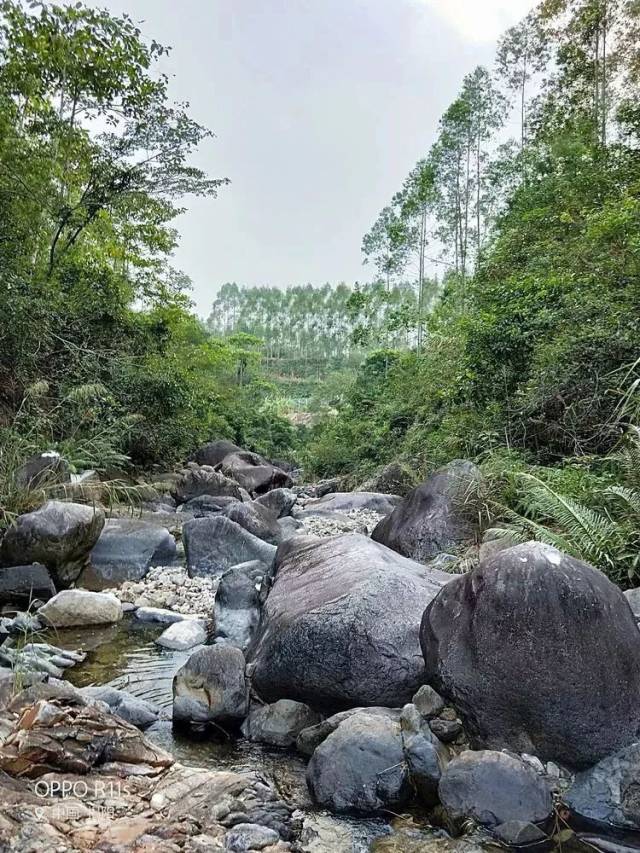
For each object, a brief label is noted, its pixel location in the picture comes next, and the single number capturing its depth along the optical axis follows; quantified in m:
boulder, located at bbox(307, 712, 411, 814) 2.84
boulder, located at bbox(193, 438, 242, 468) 19.64
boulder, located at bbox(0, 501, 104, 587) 6.34
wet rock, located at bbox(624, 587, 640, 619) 3.75
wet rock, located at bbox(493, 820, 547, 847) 2.57
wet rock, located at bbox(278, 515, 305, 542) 9.51
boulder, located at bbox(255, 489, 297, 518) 11.98
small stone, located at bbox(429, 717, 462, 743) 3.12
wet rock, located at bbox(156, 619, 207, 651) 5.30
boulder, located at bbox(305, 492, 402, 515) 11.54
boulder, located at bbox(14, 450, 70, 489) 7.65
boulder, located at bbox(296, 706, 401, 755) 3.24
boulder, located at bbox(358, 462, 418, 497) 12.79
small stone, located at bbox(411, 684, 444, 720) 3.23
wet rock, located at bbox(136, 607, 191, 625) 5.97
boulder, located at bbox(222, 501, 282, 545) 9.10
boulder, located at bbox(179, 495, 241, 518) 12.56
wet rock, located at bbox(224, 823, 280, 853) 2.39
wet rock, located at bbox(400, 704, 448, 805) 2.86
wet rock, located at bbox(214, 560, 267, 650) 5.25
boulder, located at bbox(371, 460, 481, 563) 7.02
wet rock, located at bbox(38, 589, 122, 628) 5.57
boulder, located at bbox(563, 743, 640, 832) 2.68
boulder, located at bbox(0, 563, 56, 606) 6.02
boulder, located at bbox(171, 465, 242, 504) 14.40
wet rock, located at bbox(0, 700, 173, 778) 2.49
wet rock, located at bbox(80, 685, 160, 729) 3.78
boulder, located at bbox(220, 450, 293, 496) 16.64
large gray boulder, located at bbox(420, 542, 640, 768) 2.85
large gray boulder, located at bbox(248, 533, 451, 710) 3.51
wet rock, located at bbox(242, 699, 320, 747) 3.58
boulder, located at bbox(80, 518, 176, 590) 7.29
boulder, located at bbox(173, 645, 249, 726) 3.77
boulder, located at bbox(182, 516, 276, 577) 7.51
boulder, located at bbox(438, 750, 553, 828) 2.65
